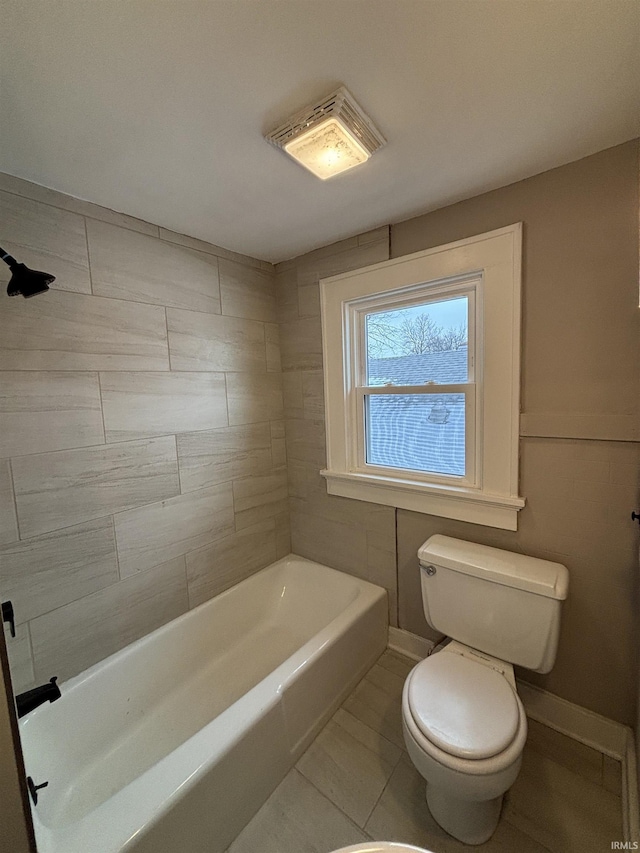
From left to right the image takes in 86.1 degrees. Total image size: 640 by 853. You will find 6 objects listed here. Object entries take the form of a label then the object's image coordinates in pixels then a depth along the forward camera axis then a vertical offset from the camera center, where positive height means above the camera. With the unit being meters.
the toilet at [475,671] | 1.00 -1.04
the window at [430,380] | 1.44 +0.07
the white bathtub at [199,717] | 0.98 -1.23
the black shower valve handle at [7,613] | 0.57 -0.35
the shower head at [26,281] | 1.02 +0.39
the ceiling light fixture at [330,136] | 0.96 +0.80
